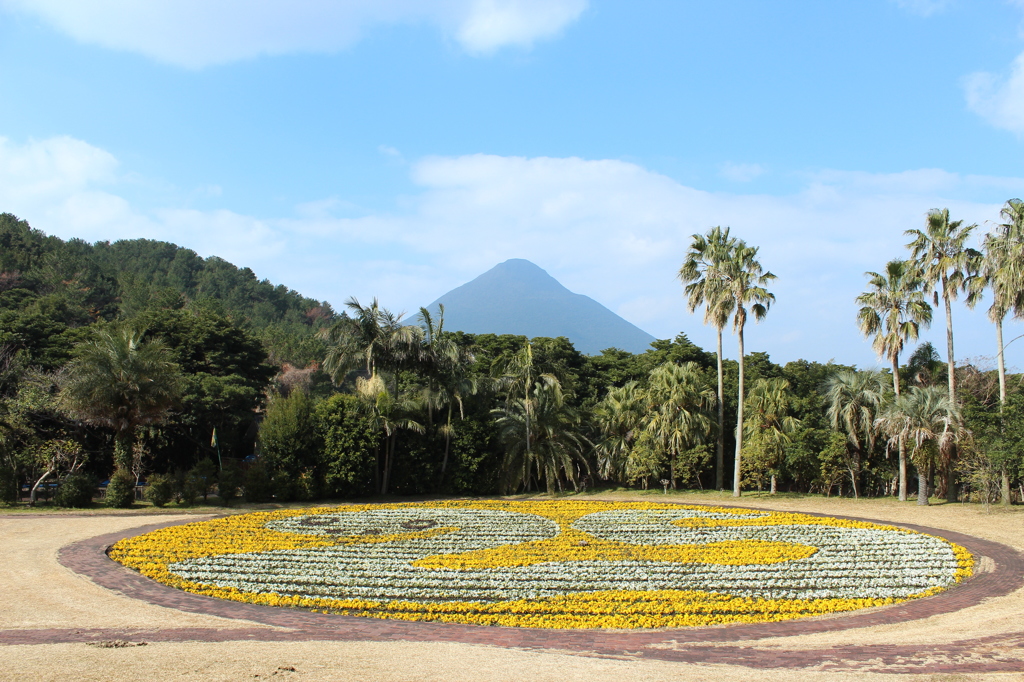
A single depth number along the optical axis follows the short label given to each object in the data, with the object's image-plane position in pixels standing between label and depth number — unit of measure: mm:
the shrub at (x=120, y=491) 23609
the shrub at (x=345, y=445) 27781
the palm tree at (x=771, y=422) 30055
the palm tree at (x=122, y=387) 23703
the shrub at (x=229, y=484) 25094
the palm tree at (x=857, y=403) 28781
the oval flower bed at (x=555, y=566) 10531
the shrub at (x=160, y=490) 24312
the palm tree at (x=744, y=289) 30250
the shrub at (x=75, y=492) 22891
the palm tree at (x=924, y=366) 35031
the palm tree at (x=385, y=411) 28906
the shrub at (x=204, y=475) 25227
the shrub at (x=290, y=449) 27000
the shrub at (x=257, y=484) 26172
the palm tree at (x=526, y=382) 31000
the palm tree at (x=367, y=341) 29734
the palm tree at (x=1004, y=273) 24391
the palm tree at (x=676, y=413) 31469
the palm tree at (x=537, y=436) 31000
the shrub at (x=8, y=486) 22281
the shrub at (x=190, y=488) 24781
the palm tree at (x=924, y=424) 23828
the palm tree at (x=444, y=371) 30500
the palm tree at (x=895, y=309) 28469
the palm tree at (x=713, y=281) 30734
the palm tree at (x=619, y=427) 32875
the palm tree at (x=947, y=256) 27125
